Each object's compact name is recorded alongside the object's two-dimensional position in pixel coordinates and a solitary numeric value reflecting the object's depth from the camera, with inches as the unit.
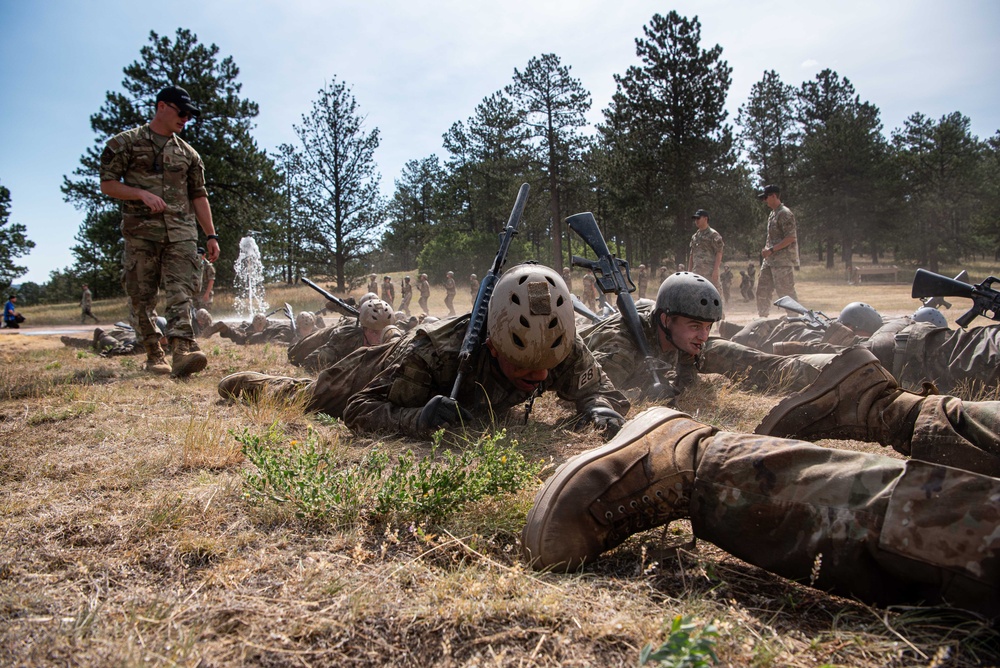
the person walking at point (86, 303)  871.1
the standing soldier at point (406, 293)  960.3
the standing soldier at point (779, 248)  409.5
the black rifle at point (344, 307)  313.0
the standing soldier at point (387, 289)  873.5
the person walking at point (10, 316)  802.8
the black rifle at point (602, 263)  222.8
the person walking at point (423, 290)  943.2
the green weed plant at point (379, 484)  81.4
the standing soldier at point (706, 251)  453.7
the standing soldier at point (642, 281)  964.6
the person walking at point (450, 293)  959.0
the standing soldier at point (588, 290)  915.4
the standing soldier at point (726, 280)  959.0
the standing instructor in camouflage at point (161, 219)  205.0
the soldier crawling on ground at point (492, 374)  125.6
